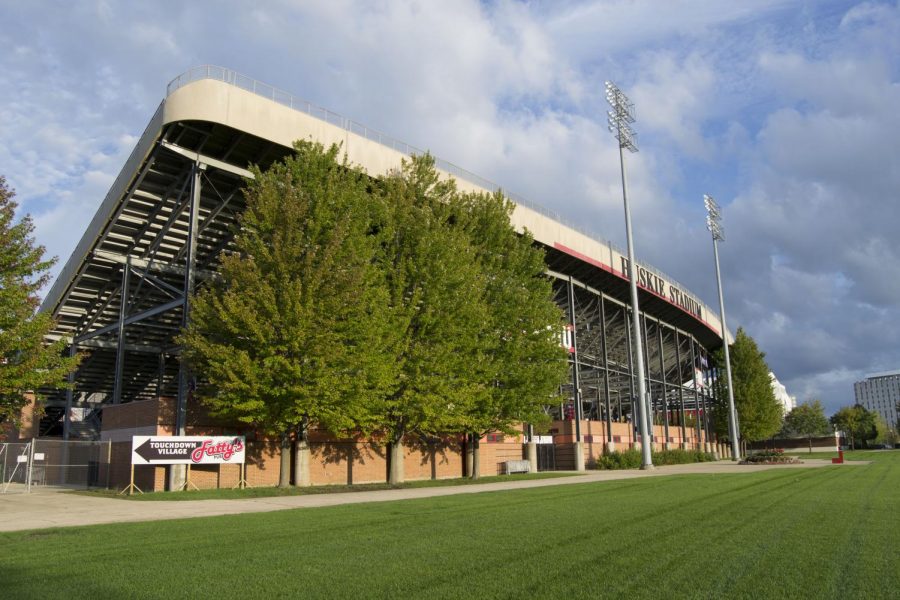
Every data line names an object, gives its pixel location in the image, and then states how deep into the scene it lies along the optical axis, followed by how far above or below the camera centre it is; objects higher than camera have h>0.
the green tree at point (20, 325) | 20.17 +3.39
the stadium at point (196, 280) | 26.95 +8.86
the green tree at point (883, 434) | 141.38 -2.95
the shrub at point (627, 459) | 46.88 -2.37
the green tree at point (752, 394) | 74.81 +3.34
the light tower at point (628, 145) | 41.38 +18.98
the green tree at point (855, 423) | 133.38 -0.24
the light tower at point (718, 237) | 62.09 +18.38
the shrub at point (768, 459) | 48.87 -2.55
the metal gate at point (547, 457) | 48.72 -2.06
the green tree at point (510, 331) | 30.62 +4.47
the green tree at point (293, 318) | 22.56 +3.87
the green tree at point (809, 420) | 125.88 +0.47
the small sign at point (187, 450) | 23.37 -0.53
